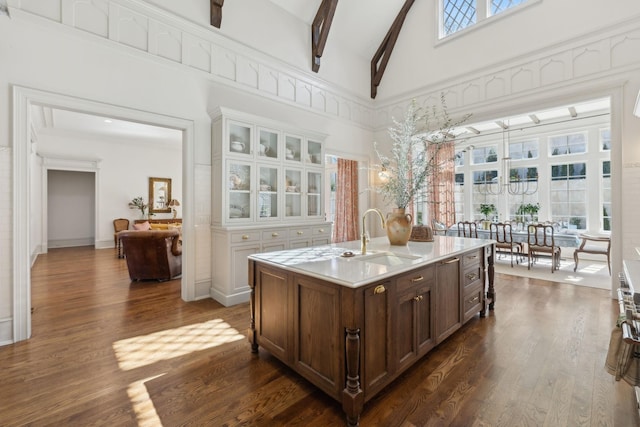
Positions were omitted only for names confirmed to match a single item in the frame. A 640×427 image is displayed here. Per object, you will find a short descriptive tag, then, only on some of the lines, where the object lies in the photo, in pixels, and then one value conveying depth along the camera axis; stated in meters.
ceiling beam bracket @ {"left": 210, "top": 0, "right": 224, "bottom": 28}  3.72
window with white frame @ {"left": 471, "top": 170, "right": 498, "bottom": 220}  7.60
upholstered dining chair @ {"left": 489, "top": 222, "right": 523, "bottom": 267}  5.49
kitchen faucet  2.30
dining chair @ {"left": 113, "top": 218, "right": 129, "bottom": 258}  8.27
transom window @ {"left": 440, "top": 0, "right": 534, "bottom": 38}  4.77
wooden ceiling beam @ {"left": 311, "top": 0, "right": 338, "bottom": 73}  4.69
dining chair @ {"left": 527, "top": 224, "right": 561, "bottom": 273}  5.01
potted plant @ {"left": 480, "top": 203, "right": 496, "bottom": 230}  7.12
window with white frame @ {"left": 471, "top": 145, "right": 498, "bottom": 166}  7.62
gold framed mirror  9.02
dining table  4.89
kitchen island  1.60
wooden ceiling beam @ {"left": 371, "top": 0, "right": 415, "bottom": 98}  5.79
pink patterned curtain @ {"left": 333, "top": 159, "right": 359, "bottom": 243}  6.61
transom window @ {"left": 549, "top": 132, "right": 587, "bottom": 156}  6.49
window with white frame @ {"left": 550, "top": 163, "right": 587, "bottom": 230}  6.48
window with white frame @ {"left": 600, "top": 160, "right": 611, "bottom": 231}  6.18
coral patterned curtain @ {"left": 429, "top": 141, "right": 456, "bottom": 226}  7.44
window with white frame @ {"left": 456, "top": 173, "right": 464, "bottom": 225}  8.02
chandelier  7.15
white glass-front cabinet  3.60
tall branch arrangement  2.71
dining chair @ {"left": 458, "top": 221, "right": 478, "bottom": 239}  5.76
